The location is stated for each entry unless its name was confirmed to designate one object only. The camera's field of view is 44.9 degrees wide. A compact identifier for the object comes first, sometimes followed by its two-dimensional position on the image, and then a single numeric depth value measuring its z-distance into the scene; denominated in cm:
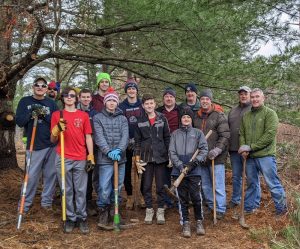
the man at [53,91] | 708
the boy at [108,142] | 552
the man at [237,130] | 610
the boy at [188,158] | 541
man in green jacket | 568
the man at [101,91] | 617
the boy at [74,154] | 535
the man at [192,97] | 621
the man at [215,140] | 585
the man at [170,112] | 600
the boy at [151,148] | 576
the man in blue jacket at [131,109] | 603
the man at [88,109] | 591
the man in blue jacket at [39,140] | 578
